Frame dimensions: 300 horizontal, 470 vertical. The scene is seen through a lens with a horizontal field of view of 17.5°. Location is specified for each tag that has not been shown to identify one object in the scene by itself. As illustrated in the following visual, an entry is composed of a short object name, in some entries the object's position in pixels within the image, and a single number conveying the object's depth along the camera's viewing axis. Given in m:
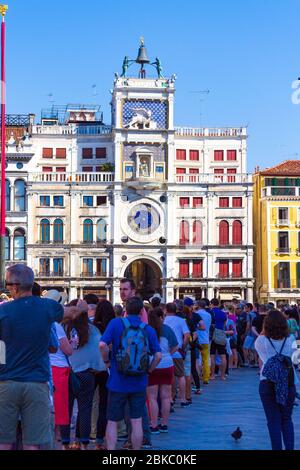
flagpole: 34.06
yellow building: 60.44
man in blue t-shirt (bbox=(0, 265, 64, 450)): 7.53
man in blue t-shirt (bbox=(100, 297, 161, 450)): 9.96
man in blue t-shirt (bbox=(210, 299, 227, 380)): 21.73
